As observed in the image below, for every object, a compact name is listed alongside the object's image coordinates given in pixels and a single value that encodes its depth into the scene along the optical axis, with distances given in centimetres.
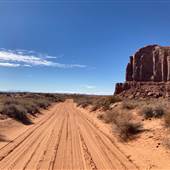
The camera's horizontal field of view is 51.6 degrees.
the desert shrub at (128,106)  1908
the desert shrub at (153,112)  1291
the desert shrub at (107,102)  2499
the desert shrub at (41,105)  3120
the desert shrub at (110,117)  1518
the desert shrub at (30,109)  2170
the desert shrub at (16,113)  1687
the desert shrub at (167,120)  986
